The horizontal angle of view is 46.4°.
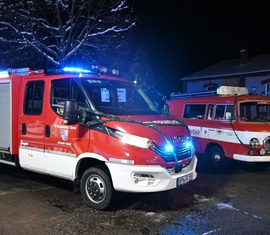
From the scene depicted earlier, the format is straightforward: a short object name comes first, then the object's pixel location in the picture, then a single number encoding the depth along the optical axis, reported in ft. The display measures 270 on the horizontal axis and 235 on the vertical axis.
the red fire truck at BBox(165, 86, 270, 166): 26.96
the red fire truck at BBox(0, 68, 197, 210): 16.43
